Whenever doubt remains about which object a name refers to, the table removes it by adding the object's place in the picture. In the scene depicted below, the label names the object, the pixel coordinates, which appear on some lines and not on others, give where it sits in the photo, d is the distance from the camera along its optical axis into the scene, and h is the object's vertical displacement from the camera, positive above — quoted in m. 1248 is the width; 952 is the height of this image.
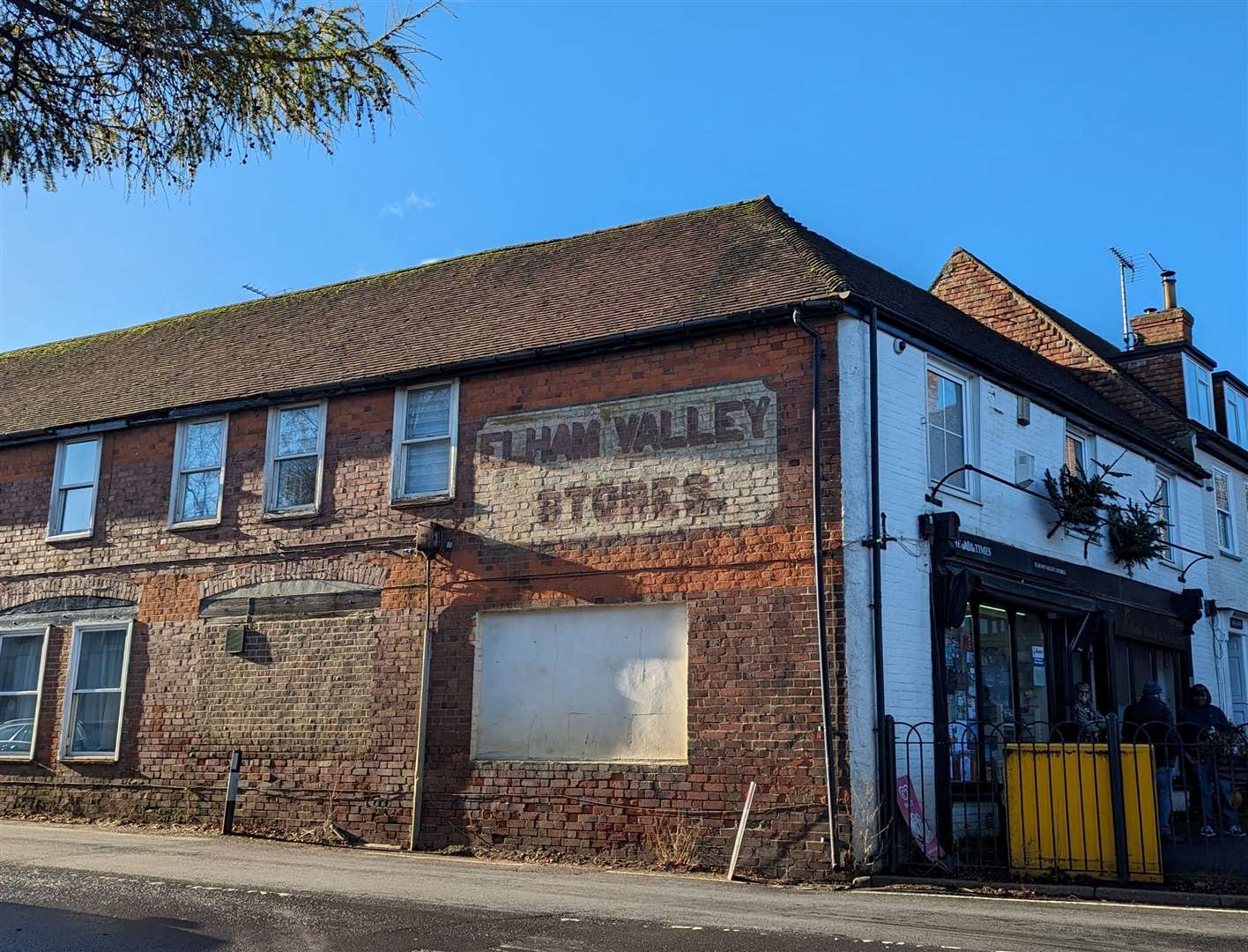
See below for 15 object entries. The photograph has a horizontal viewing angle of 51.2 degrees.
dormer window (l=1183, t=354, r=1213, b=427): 23.11 +6.78
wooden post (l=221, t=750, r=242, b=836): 15.60 -0.48
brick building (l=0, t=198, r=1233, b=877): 13.30 +2.36
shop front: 13.92 +1.50
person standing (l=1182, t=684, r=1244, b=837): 14.40 +0.46
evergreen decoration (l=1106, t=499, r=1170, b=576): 17.92 +3.22
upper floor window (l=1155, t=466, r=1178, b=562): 20.27 +4.18
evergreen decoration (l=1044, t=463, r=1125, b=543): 16.59 +3.44
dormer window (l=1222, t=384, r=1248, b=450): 24.62 +6.78
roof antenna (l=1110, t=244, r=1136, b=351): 27.09 +10.33
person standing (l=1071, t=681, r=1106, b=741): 15.42 +0.72
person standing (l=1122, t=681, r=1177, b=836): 13.96 +0.58
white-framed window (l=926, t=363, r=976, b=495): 14.89 +3.94
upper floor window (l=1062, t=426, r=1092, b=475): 17.75 +4.33
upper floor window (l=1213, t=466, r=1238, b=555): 22.88 +4.59
